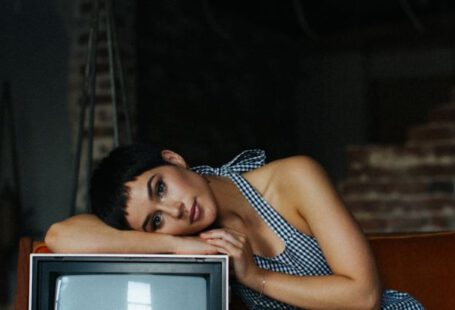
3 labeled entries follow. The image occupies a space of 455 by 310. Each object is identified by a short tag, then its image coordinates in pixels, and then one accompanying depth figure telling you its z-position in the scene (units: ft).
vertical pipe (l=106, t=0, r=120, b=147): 9.45
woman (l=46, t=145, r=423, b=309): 4.56
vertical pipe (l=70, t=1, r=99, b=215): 9.30
